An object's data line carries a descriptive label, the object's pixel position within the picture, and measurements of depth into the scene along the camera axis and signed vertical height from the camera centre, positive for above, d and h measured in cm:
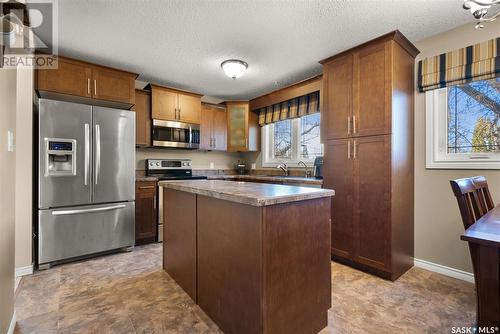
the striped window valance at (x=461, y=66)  208 +93
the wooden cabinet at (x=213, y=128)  426 +71
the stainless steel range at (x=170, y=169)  382 -3
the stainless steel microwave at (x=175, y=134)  365 +52
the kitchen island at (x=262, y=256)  127 -54
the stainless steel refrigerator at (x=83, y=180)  251 -14
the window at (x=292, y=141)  387 +45
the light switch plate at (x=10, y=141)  142 +16
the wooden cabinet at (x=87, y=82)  265 +100
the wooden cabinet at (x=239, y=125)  451 +78
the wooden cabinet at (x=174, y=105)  363 +98
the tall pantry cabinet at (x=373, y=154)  229 +13
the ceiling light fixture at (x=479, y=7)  126 +85
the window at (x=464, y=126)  220 +39
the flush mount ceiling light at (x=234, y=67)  293 +122
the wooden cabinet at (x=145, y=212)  327 -62
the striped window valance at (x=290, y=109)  355 +94
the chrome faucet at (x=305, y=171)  373 -7
